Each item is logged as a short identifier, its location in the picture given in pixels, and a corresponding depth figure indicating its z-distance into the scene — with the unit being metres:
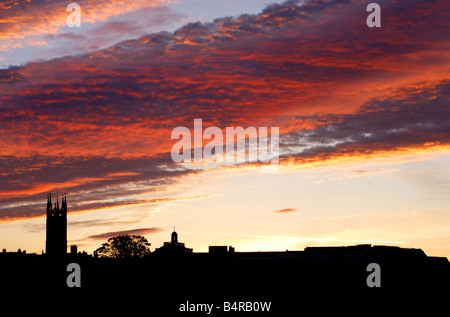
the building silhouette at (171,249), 149.19
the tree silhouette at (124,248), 174.38
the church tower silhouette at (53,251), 193.38
